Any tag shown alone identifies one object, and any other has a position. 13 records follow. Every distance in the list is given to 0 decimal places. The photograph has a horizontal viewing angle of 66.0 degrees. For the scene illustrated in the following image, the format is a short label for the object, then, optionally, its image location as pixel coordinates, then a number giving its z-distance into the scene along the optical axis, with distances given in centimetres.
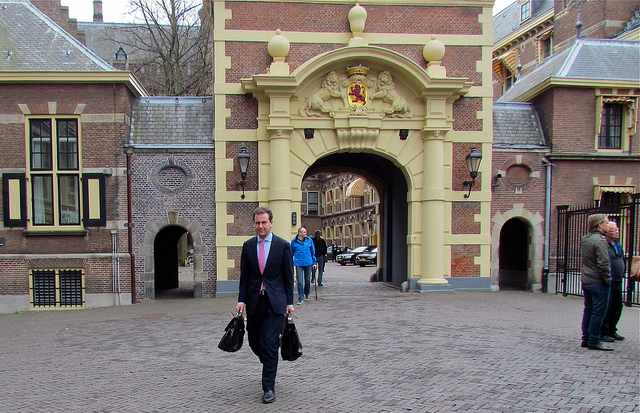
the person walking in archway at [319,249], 1619
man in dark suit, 516
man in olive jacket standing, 714
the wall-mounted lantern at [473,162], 1373
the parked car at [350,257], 3284
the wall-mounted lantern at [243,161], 1312
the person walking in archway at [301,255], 1213
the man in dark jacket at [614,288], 763
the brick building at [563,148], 1477
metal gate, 1408
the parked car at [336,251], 3793
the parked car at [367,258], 3122
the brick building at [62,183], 1297
